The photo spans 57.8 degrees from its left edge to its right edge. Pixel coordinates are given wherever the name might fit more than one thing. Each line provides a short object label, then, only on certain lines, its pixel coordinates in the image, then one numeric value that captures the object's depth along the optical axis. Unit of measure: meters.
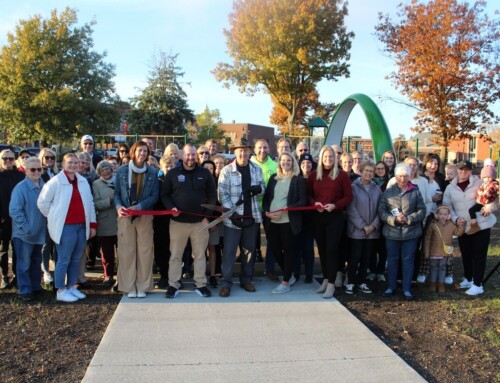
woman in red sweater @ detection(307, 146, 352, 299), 5.83
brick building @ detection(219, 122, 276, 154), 81.93
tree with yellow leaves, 24.31
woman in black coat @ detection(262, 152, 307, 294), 5.95
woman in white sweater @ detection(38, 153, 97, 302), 5.47
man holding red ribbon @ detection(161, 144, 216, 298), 5.64
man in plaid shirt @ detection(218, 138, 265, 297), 5.93
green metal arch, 9.15
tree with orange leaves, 17.75
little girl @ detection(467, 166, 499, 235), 5.95
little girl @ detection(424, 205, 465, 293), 6.17
